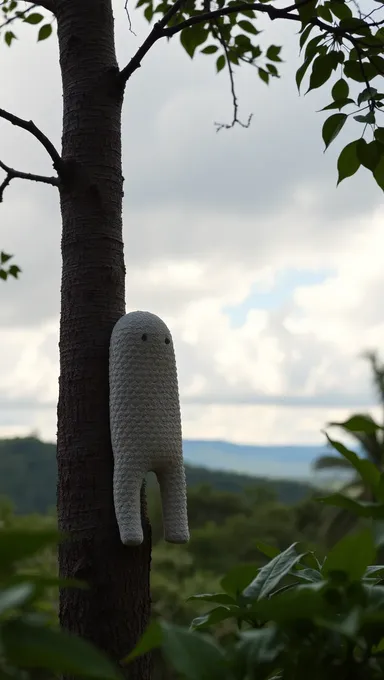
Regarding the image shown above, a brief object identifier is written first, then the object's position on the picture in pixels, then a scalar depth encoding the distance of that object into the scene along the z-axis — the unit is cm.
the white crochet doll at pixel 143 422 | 294
